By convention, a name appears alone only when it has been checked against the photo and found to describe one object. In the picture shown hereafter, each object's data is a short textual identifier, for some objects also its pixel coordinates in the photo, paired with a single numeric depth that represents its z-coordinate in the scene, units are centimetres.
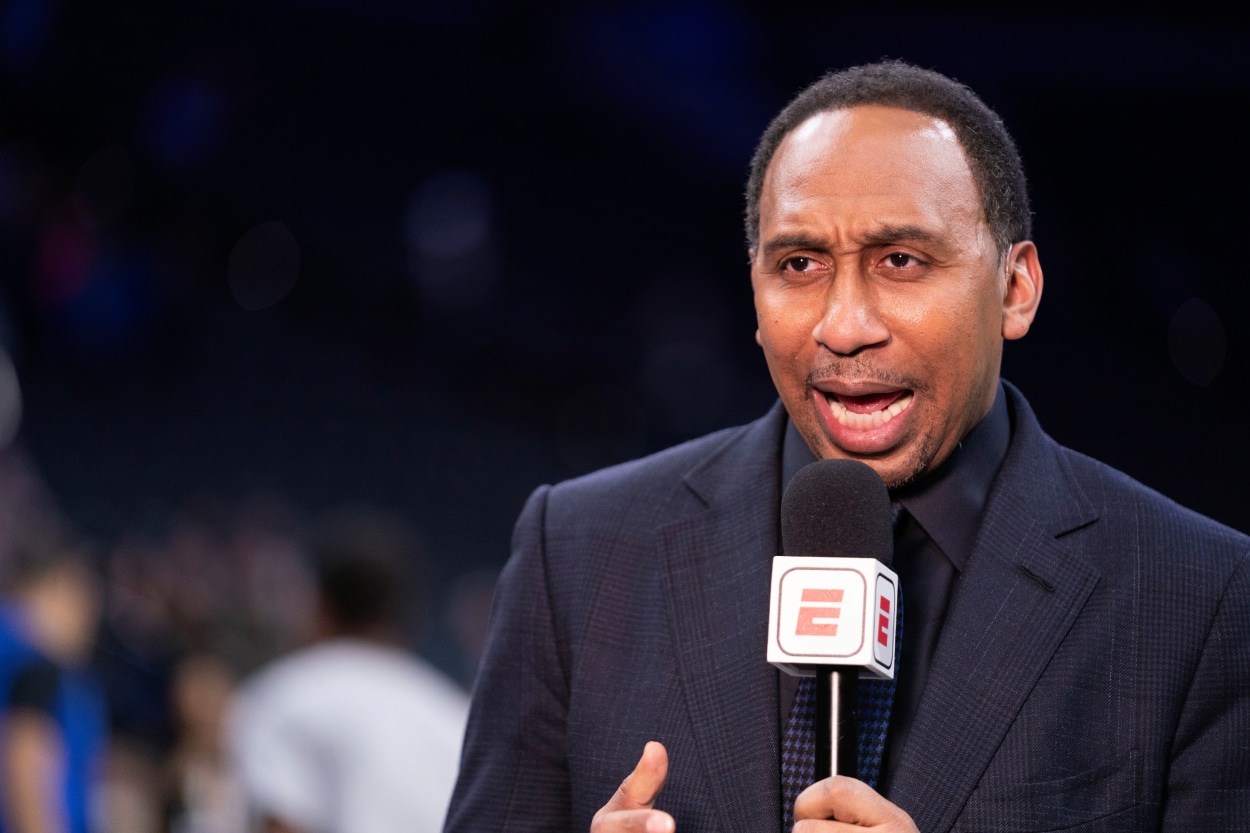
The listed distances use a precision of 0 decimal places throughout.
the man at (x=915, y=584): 338
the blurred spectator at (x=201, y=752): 1108
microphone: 274
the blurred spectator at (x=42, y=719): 896
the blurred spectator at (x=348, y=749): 670
